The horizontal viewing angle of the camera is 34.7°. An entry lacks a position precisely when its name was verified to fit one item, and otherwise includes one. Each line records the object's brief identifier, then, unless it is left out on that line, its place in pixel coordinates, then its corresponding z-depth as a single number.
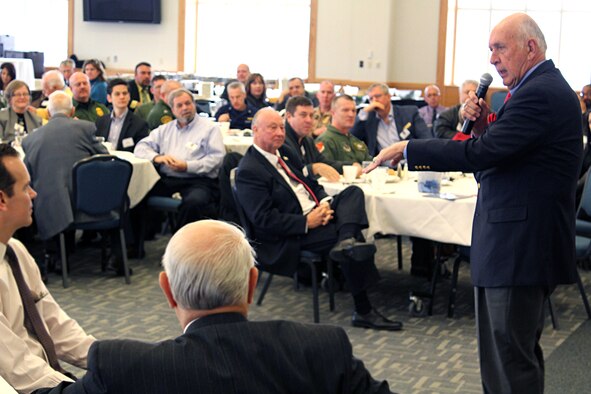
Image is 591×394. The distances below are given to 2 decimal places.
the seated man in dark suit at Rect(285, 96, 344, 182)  6.35
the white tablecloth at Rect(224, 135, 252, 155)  8.70
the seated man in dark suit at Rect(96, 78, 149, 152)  7.99
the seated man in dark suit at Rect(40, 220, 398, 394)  1.82
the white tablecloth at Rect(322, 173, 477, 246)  5.56
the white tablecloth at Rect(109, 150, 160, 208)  7.10
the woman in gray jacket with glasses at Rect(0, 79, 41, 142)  8.22
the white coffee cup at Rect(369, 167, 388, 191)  5.99
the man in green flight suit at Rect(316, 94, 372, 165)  7.11
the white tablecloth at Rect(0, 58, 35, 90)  15.16
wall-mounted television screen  16.56
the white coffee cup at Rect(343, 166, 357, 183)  6.21
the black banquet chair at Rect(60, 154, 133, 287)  6.20
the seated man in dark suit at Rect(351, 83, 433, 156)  8.45
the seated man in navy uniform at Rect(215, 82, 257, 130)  10.72
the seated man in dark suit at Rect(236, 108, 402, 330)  5.50
